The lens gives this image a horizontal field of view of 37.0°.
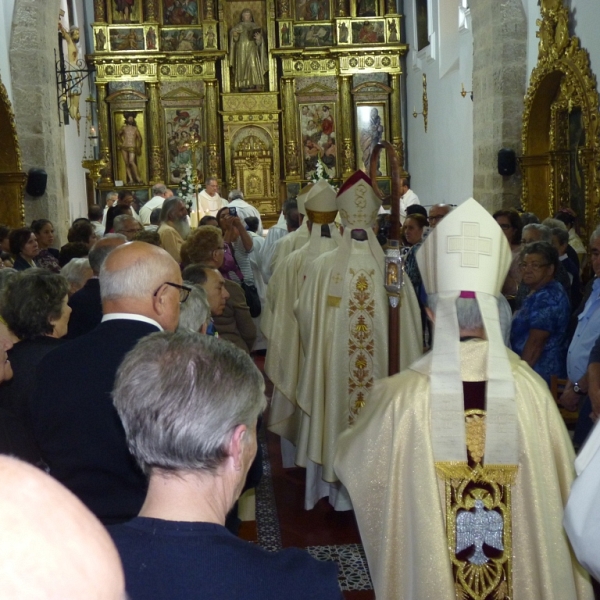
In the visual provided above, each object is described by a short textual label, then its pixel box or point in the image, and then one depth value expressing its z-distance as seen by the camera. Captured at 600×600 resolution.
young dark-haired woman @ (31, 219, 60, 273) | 7.50
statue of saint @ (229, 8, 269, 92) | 19.72
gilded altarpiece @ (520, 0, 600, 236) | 8.70
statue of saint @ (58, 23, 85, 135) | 15.46
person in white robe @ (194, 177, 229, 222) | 15.97
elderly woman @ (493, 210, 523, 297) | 7.03
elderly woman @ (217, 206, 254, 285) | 7.78
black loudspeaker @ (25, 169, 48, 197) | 10.03
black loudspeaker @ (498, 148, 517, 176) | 10.50
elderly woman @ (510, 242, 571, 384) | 5.21
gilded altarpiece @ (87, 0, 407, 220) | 19.44
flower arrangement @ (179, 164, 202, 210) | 15.88
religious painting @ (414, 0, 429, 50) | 18.11
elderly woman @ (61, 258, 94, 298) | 5.09
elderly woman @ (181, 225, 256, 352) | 5.19
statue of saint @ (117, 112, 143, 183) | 19.25
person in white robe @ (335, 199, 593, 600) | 2.90
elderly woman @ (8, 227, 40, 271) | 6.64
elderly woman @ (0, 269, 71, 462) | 3.37
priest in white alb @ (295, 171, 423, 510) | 5.34
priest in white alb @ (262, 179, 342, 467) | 6.02
